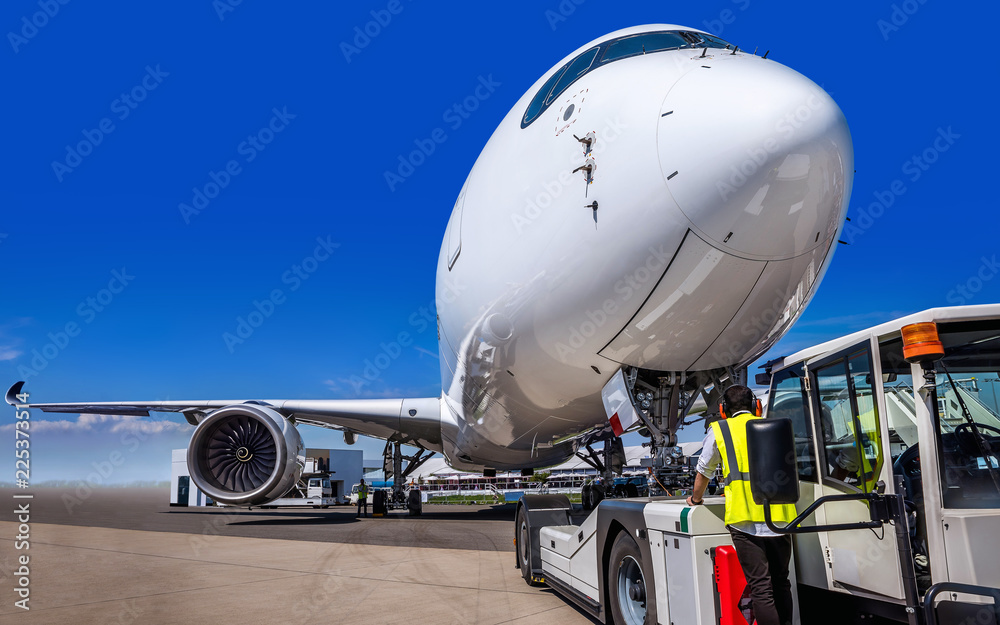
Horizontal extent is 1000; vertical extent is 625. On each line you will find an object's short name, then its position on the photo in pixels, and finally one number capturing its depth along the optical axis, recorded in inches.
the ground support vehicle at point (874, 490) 98.1
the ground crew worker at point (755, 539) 120.5
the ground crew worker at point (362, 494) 753.8
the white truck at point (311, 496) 1141.1
